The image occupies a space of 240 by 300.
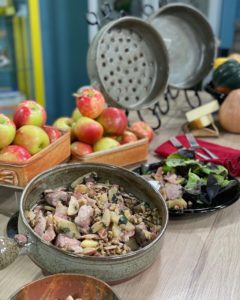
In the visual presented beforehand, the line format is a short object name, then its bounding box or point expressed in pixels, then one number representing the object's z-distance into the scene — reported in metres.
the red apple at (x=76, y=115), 1.02
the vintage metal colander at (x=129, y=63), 1.11
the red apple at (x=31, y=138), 0.82
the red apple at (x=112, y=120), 0.98
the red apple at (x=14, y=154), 0.78
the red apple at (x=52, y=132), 0.87
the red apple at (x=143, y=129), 1.10
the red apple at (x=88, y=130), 0.94
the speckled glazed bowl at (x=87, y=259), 0.57
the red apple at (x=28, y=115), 0.86
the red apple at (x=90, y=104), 0.97
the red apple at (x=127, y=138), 1.00
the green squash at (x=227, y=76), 1.26
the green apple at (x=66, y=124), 0.98
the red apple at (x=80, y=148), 0.92
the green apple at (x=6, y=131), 0.79
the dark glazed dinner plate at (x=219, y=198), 0.78
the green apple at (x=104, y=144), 0.94
